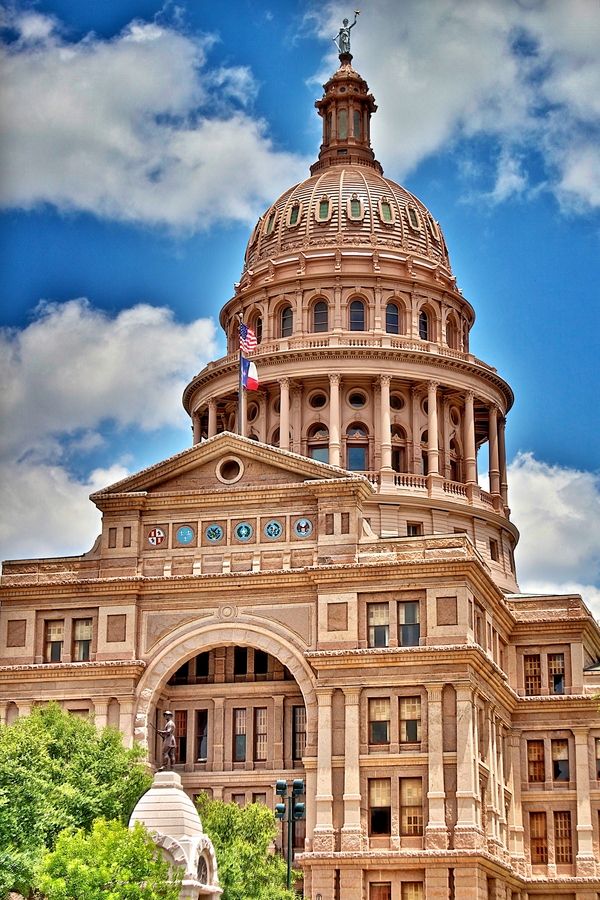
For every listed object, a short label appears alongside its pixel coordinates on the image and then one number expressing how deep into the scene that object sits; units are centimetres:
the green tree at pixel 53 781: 6481
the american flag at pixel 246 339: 9800
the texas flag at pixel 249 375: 9600
